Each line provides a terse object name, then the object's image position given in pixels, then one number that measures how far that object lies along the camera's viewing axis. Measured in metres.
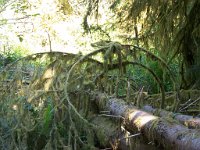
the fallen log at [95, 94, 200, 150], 2.27
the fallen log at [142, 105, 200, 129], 2.69
